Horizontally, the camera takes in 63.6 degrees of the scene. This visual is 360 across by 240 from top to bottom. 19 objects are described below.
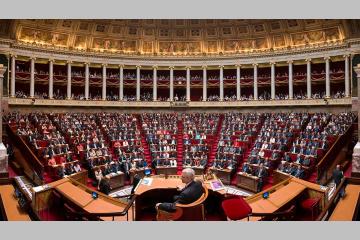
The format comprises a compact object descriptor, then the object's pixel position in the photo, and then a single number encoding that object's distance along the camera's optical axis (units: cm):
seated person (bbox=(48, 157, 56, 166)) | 1319
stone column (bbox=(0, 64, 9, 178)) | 1095
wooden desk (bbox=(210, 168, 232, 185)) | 1538
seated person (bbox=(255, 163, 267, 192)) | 1355
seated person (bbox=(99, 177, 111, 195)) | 1074
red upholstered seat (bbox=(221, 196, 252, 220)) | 541
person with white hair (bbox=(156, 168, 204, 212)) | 555
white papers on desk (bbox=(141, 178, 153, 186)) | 997
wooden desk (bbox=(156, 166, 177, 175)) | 1659
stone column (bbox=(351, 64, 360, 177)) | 1152
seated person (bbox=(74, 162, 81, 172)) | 1374
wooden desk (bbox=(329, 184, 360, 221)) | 705
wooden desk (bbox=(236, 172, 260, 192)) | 1391
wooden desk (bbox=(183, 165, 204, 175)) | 1652
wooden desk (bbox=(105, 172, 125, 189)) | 1448
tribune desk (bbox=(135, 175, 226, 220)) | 886
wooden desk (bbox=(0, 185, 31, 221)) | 708
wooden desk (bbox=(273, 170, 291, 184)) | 1318
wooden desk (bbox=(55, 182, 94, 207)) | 728
